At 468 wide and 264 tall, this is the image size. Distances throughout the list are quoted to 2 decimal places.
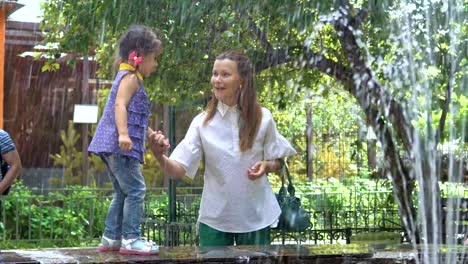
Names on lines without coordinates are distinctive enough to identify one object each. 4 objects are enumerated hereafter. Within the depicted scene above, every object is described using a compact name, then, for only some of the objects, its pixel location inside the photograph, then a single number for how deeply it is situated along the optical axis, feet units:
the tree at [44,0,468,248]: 19.47
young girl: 11.89
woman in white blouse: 12.54
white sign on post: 38.86
